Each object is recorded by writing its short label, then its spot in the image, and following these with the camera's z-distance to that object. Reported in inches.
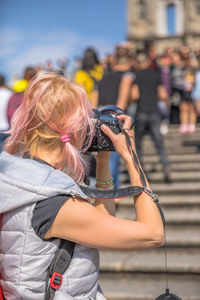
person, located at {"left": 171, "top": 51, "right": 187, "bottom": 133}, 346.6
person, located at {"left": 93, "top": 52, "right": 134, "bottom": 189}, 215.5
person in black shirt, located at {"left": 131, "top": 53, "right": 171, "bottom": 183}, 240.8
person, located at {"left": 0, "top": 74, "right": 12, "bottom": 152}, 216.2
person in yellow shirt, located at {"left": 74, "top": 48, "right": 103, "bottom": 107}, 222.8
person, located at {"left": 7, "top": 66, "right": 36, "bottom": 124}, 149.5
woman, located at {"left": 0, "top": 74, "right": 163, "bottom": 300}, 60.6
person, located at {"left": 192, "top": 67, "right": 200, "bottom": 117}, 339.9
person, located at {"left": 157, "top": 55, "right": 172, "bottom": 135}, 340.2
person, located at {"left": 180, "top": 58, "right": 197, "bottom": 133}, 324.5
